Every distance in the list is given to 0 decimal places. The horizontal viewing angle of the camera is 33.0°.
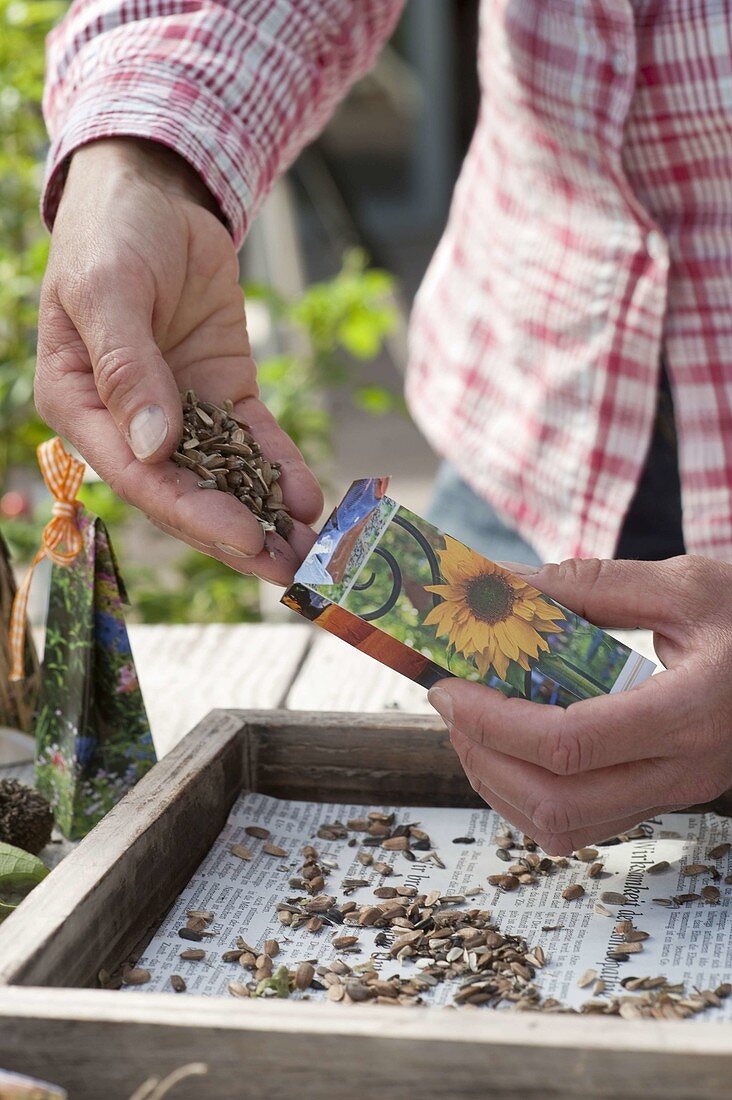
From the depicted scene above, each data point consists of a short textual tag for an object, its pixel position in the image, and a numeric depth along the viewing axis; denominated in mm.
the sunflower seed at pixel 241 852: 936
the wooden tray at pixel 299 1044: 574
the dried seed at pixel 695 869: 906
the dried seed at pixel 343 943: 823
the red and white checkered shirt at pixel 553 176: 1194
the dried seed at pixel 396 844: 955
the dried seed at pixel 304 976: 770
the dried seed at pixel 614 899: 874
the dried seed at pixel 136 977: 777
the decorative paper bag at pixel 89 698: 1023
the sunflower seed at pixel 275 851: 943
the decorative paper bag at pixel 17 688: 1160
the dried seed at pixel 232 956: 807
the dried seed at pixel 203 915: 849
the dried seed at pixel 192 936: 830
